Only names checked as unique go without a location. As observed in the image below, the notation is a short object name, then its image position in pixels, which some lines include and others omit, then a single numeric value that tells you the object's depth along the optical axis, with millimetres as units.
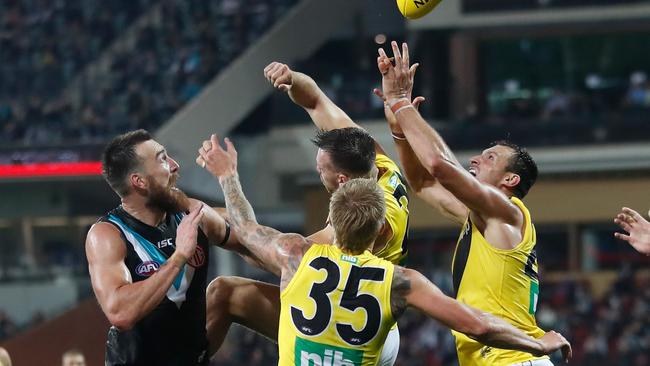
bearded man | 12359
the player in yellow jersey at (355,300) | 11312
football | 15375
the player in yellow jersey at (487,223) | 13031
